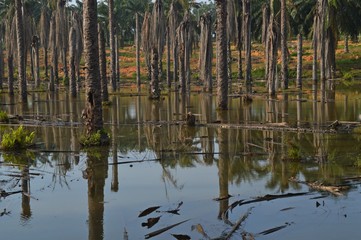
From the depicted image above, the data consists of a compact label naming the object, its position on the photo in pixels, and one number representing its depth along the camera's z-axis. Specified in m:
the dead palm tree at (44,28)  45.63
